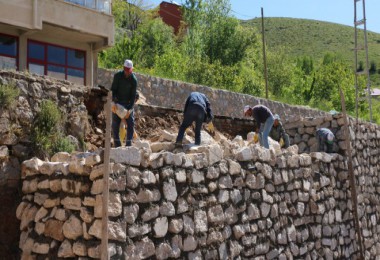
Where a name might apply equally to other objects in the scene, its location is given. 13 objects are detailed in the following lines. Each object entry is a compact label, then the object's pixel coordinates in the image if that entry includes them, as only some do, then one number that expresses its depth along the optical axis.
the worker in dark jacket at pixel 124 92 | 8.29
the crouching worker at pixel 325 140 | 10.07
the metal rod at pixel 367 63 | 19.53
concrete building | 15.74
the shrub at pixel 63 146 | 7.45
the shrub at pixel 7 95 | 7.06
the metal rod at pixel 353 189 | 9.86
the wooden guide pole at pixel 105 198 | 5.02
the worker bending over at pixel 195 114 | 8.37
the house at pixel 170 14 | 46.27
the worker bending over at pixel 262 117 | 9.94
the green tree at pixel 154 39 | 34.33
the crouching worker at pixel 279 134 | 10.96
